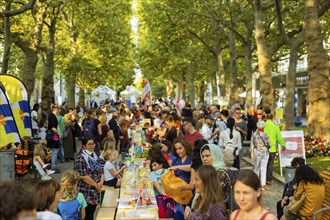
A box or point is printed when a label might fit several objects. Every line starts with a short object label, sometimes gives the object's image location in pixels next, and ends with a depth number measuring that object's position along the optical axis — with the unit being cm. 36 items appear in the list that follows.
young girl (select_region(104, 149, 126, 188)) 1035
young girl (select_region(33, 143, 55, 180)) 1352
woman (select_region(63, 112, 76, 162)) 1938
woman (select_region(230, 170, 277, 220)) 449
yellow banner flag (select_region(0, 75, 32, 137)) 1048
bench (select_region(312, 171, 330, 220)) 720
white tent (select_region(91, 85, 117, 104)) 4328
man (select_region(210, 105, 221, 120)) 2106
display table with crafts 720
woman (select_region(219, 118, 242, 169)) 1358
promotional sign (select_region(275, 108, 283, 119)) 2336
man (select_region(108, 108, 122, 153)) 1784
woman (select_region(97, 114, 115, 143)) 1665
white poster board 1481
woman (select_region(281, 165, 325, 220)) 723
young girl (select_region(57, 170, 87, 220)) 683
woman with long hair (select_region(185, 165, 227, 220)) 534
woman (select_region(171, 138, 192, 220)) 876
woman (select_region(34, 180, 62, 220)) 559
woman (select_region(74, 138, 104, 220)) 848
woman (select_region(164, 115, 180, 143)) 1355
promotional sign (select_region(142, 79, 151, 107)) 3058
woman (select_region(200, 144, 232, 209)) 780
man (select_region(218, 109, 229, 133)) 1555
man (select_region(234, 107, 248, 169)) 1573
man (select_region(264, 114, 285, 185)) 1411
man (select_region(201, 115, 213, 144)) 1594
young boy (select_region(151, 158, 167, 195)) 863
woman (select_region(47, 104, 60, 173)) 1653
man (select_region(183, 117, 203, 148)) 1150
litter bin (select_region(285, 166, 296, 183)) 1016
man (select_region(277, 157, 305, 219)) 822
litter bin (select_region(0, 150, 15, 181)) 1087
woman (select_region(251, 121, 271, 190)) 1337
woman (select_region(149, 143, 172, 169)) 881
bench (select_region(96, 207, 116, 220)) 769
